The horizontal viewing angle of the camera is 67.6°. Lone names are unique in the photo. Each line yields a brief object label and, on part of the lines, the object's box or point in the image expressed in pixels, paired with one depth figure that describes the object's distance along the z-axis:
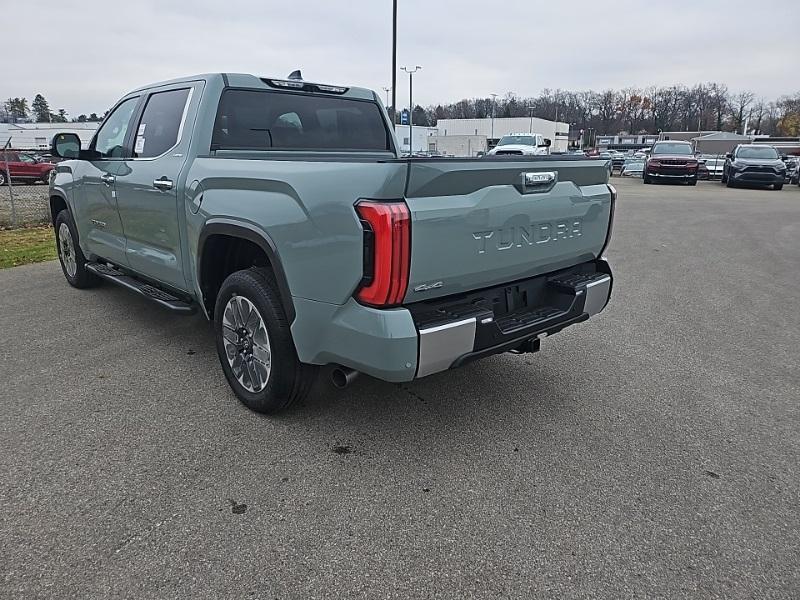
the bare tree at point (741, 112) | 105.12
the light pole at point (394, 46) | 23.22
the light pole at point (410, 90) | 47.98
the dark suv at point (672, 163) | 23.98
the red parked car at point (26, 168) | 23.53
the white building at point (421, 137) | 58.61
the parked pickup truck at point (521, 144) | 25.47
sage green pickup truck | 2.63
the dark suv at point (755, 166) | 22.95
